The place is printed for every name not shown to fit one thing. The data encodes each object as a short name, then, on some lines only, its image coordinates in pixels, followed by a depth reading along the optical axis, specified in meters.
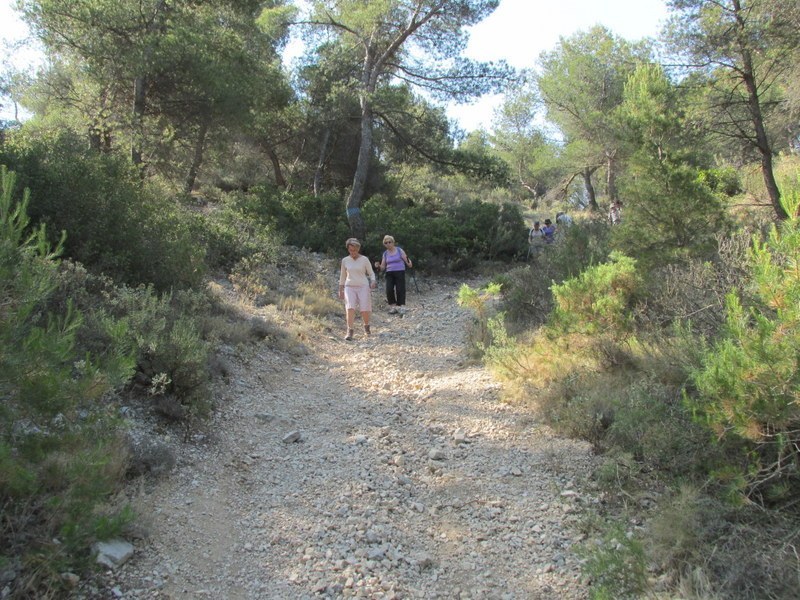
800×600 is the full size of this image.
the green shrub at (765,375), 3.05
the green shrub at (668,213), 6.78
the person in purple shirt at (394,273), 10.25
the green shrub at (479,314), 7.24
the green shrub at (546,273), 8.20
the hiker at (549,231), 14.42
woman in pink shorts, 8.66
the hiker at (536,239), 14.61
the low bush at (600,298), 6.25
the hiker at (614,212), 12.91
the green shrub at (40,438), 2.67
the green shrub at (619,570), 2.97
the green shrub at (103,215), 6.96
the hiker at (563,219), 14.25
